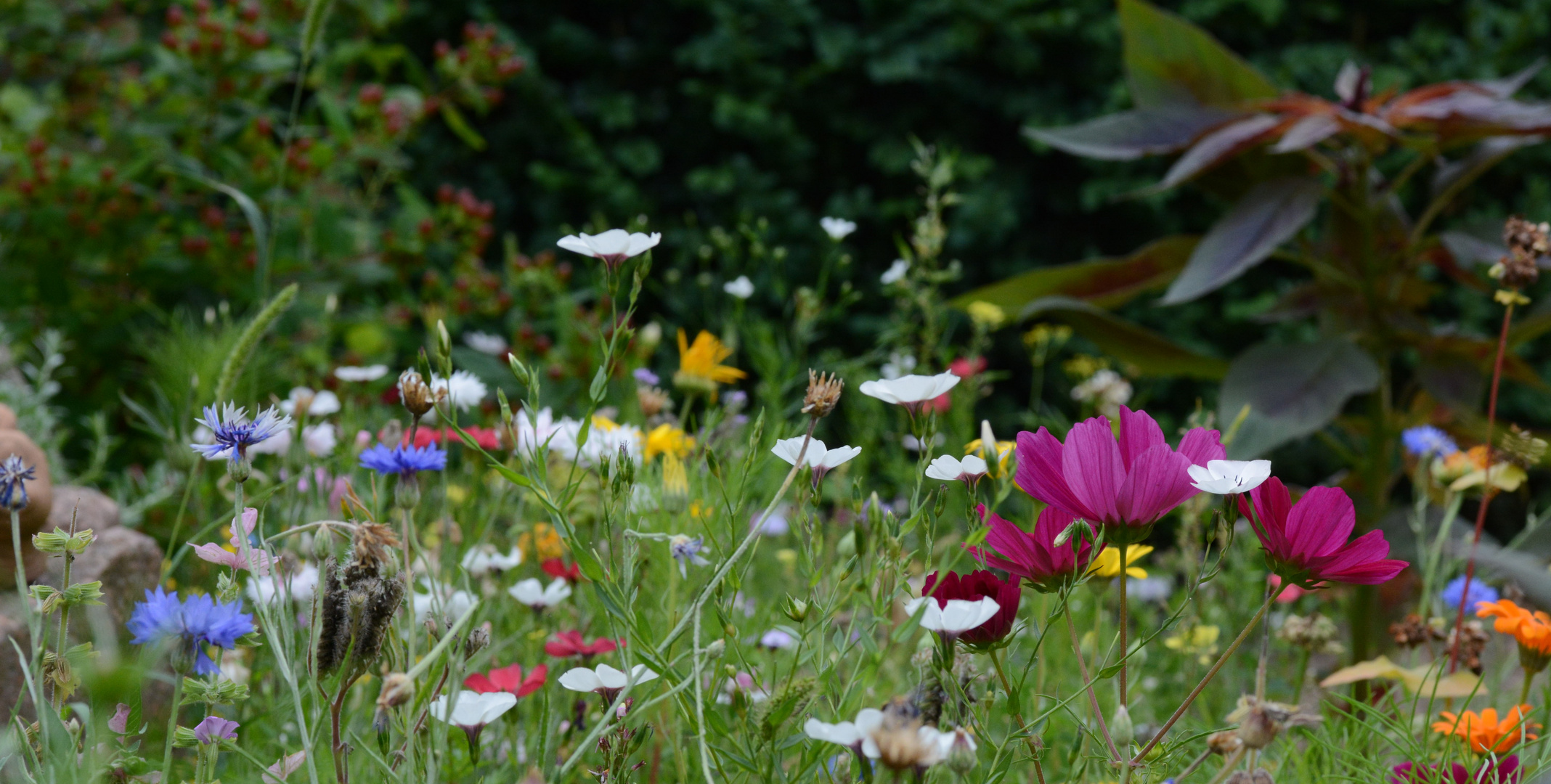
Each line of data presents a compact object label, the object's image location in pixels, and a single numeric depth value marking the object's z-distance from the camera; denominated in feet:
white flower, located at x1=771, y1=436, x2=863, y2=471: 3.49
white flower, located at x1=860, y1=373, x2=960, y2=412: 3.44
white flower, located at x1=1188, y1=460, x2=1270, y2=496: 3.35
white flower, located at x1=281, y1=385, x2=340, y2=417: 4.36
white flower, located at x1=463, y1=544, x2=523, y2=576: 4.08
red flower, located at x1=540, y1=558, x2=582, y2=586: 4.16
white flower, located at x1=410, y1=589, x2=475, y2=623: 3.74
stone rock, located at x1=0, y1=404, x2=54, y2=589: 4.11
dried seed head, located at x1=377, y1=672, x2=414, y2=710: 3.24
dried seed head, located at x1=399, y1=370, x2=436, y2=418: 3.59
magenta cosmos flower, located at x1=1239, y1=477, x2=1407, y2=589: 3.40
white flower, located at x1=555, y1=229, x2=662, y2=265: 3.54
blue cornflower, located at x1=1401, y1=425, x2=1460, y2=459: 4.93
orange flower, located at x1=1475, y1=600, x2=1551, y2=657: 3.85
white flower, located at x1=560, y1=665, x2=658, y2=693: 3.47
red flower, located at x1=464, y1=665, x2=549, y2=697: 3.83
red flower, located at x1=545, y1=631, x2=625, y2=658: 3.91
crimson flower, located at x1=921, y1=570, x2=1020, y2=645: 3.45
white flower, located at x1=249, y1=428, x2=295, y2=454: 4.28
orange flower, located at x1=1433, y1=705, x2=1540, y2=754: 3.73
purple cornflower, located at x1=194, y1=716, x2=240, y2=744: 3.49
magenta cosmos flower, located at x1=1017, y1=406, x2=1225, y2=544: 3.41
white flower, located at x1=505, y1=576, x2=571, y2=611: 4.05
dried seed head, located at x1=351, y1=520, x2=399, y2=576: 3.39
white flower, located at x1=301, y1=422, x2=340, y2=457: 4.53
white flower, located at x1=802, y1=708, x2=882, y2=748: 3.25
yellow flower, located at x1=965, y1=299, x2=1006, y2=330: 6.60
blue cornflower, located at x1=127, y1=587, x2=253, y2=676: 3.37
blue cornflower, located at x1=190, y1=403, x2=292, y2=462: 3.49
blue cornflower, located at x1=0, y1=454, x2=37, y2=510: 3.49
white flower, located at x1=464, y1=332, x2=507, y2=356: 6.56
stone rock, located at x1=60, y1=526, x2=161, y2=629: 4.36
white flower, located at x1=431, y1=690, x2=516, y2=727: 3.42
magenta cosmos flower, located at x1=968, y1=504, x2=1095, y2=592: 3.49
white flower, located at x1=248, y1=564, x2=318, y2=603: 3.92
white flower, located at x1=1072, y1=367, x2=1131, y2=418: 6.23
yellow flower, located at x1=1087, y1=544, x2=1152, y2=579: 3.76
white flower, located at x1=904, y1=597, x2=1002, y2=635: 3.31
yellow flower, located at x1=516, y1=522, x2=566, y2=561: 4.40
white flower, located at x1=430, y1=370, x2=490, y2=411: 4.28
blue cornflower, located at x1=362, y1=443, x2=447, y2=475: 3.65
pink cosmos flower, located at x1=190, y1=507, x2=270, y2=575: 3.51
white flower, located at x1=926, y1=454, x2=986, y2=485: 3.48
